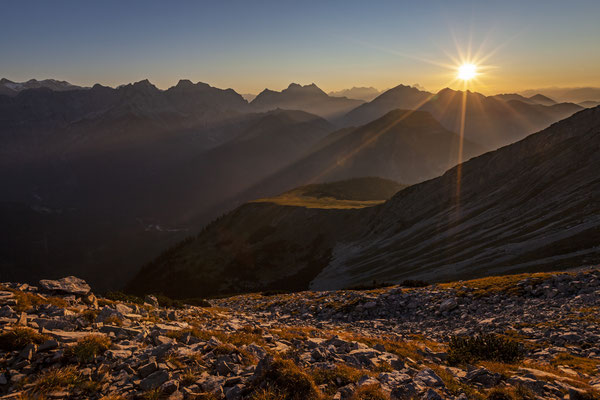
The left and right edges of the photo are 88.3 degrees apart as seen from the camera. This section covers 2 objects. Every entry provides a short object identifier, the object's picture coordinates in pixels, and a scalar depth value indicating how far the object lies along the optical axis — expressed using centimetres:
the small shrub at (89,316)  1411
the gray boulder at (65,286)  1948
